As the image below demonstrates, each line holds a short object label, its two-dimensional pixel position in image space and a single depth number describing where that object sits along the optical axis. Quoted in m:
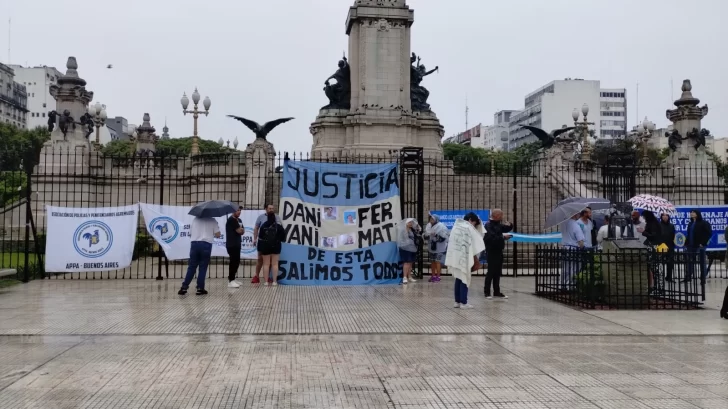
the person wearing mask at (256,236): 14.28
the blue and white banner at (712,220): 18.86
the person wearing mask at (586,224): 13.78
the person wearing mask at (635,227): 11.93
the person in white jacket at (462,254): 11.32
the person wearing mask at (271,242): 14.23
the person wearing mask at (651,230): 15.16
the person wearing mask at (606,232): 12.13
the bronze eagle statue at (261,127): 27.00
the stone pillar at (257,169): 24.28
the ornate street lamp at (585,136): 44.57
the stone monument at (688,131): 34.09
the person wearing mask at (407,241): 14.77
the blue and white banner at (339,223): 14.99
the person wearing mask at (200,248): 12.88
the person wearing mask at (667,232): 15.39
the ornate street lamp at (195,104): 36.97
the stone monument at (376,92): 31.94
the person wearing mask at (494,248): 12.58
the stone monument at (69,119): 33.72
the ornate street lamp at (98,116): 42.16
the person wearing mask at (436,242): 14.96
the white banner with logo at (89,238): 15.33
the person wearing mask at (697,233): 16.05
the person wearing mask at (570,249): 11.70
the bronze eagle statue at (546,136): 31.30
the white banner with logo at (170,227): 15.77
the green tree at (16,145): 71.50
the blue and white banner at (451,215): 18.31
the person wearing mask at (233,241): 14.09
